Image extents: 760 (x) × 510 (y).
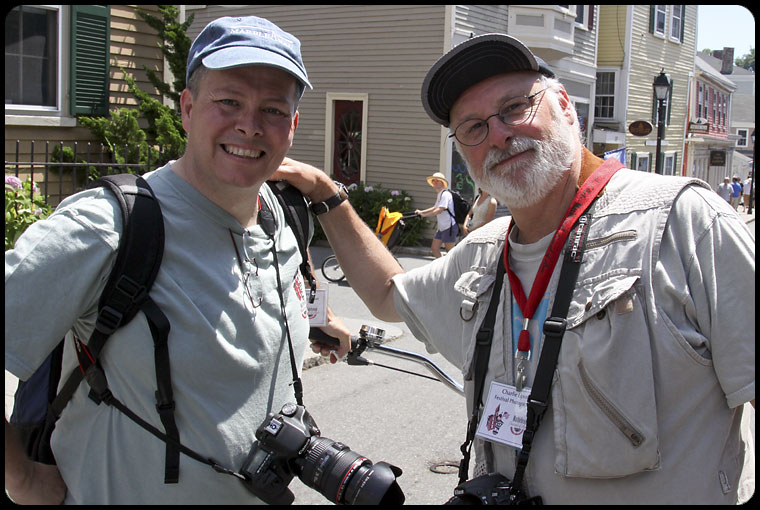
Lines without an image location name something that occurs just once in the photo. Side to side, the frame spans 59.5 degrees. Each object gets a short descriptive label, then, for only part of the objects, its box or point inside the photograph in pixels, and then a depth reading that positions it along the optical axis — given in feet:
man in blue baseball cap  5.90
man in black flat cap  6.15
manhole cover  14.49
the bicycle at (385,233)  38.42
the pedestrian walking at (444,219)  40.65
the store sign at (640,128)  69.05
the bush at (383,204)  51.13
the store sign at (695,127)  96.89
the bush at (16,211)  19.83
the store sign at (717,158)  119.75
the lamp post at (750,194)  105.15
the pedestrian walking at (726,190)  105.29
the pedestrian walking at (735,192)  108.58
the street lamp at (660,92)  56.70
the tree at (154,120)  29.96
